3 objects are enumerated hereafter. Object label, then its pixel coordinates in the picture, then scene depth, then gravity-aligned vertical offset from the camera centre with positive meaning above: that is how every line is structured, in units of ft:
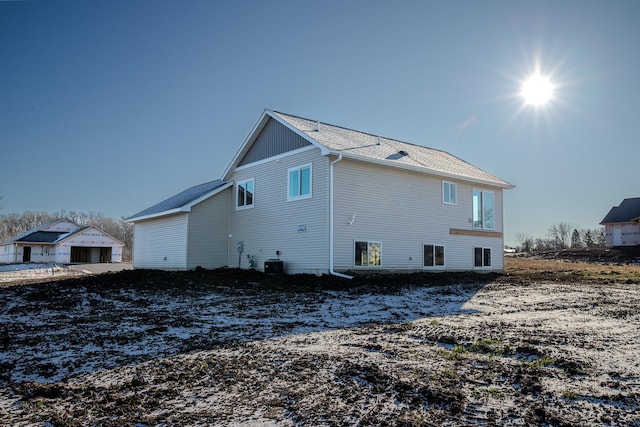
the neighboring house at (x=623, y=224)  140.15 +8.64
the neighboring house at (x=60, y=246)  152.66 +0.87
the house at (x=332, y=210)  49.60 +5.01
